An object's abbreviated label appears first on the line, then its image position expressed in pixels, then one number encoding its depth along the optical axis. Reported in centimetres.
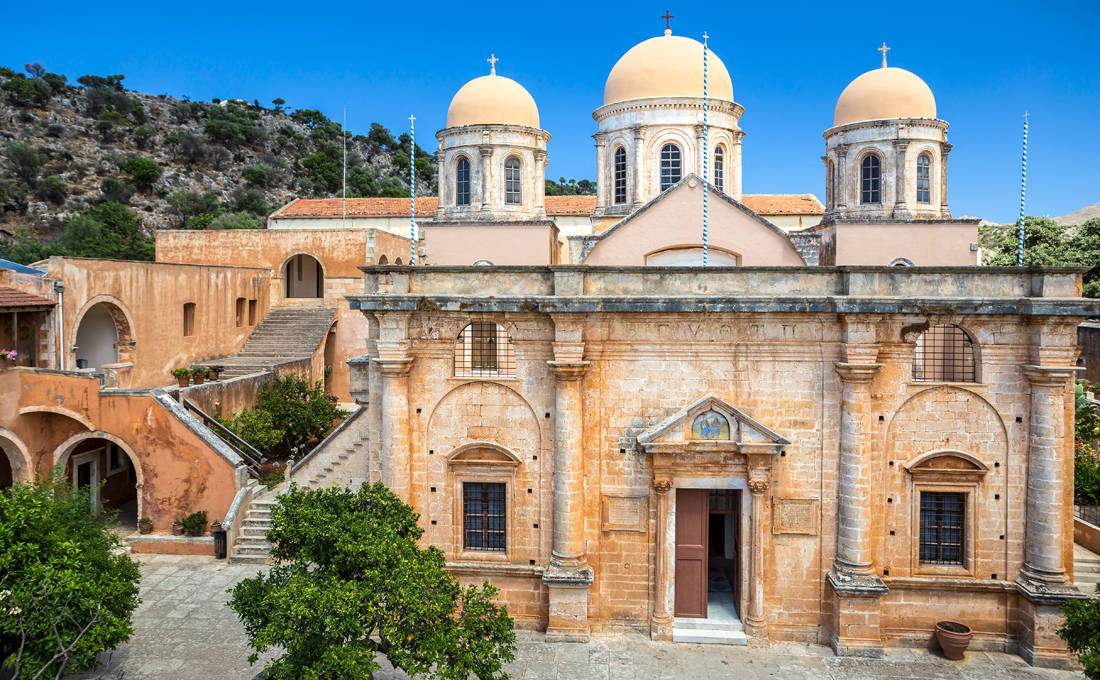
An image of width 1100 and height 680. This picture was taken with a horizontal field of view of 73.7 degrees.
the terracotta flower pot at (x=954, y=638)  1312
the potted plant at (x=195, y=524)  1864
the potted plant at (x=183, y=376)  2533
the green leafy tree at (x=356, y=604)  938
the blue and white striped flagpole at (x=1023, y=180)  1486
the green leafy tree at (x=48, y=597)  955
